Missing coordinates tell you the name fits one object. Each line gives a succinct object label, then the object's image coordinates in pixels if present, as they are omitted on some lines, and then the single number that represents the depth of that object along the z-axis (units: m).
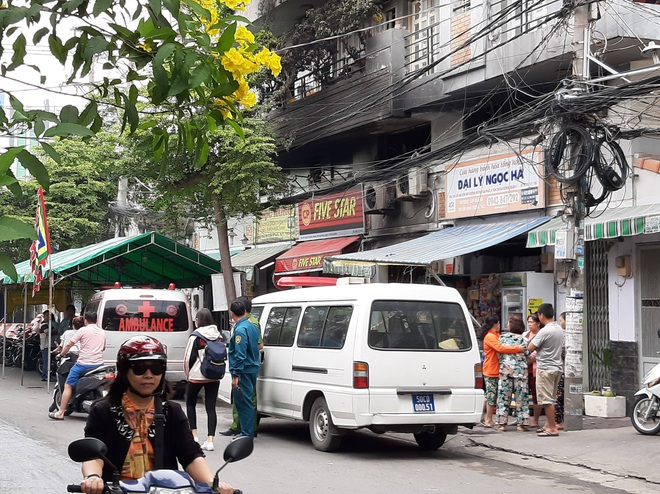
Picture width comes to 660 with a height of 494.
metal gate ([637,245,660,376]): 14.77
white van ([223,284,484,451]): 10.58
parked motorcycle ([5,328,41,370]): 26.06
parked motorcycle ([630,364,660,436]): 12.27
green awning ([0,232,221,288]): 21.31
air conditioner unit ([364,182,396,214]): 21.09
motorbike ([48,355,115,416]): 14.30
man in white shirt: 12.63
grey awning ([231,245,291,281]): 25.64
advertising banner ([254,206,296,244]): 25.75
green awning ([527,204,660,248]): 13.21
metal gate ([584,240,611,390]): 15.60
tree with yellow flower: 3.70
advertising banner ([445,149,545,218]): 16.50
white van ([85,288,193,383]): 17.47
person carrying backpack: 11.34
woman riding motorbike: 4.32
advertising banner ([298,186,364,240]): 21.95
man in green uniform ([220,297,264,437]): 11.71
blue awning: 15.46
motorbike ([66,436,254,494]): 3.89
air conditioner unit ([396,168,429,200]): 19.70
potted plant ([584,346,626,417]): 14.58
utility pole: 12.69
